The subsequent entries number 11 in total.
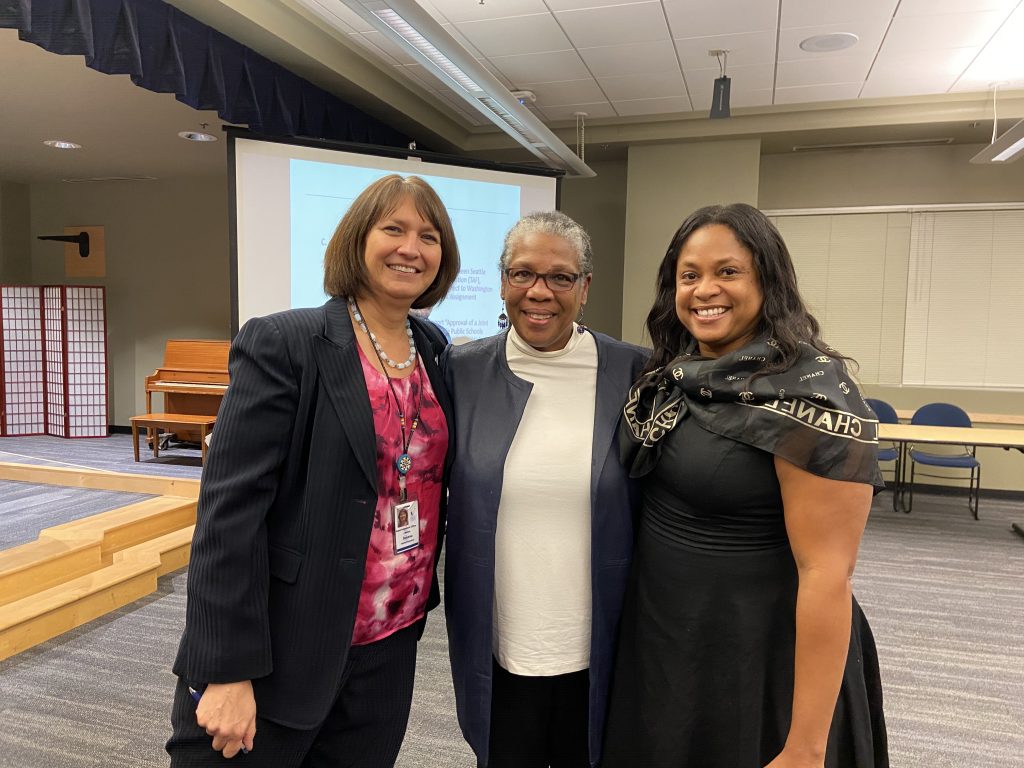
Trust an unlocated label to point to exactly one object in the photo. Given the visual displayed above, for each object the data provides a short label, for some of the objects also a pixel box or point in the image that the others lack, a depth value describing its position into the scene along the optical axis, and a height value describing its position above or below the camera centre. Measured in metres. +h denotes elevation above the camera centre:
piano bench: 6.35 -0.96
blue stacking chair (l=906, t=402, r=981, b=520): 5.28 -0.96
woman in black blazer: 1.05 -0.33
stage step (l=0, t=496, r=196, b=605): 3.07 -1.16
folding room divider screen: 7.86 -0.39
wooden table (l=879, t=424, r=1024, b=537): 4.42 -0.68
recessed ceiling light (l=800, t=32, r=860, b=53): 3.96 +1.81
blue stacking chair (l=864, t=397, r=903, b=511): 5.42 -0.95
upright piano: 6.89 -0.53
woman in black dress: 1.05 -0.34
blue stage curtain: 2.80 +1.38
